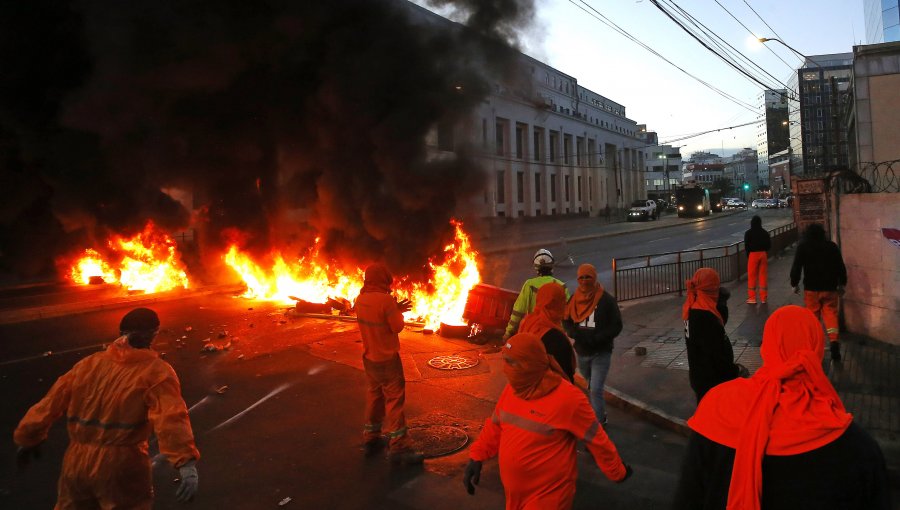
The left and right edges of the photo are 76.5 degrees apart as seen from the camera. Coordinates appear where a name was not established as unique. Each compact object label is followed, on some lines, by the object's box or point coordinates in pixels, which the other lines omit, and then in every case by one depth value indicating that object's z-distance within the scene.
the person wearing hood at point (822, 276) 6.58
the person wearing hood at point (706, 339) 3.95
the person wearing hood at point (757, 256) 9.91
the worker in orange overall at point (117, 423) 2.84
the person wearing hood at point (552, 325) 4.00
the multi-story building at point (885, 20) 33.25
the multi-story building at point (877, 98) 9.53
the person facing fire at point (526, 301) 5.16
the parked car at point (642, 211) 46.66
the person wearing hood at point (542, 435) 2.59
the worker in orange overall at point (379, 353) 4.96
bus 49.00
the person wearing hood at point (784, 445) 1.73
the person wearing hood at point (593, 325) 4.84
